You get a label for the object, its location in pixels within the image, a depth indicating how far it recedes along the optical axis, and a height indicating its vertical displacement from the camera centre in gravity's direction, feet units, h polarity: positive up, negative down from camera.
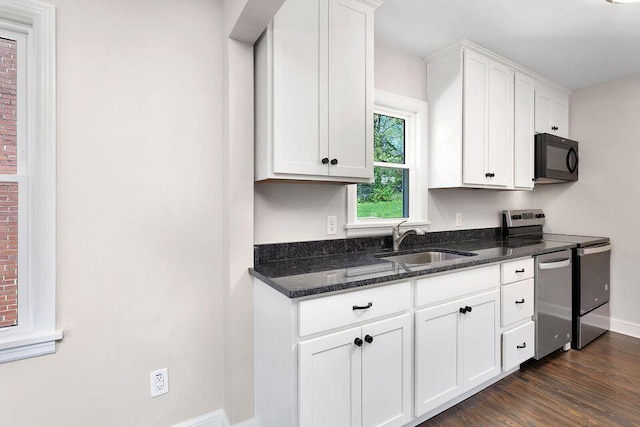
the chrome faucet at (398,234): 7.48 -0.53
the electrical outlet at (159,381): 5.13 -2.75
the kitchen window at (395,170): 7.87 +1.13
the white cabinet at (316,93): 5.17 +2.08
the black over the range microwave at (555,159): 9.98 +1.72
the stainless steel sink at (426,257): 7.33 -1.07
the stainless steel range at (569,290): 7.90 -2.12
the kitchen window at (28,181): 4.33 +0.44
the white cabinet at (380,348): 4.40 -2.22
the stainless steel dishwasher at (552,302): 7.78 -2.30
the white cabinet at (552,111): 10.18 +3.36
